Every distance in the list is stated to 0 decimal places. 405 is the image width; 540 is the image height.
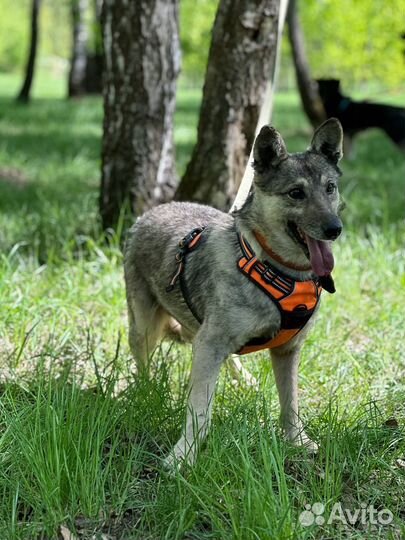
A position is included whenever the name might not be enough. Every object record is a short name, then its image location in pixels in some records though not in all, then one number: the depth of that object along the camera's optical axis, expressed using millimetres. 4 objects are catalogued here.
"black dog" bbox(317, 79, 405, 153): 12156
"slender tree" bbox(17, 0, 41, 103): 22375
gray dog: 3617
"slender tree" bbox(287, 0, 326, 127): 15625
